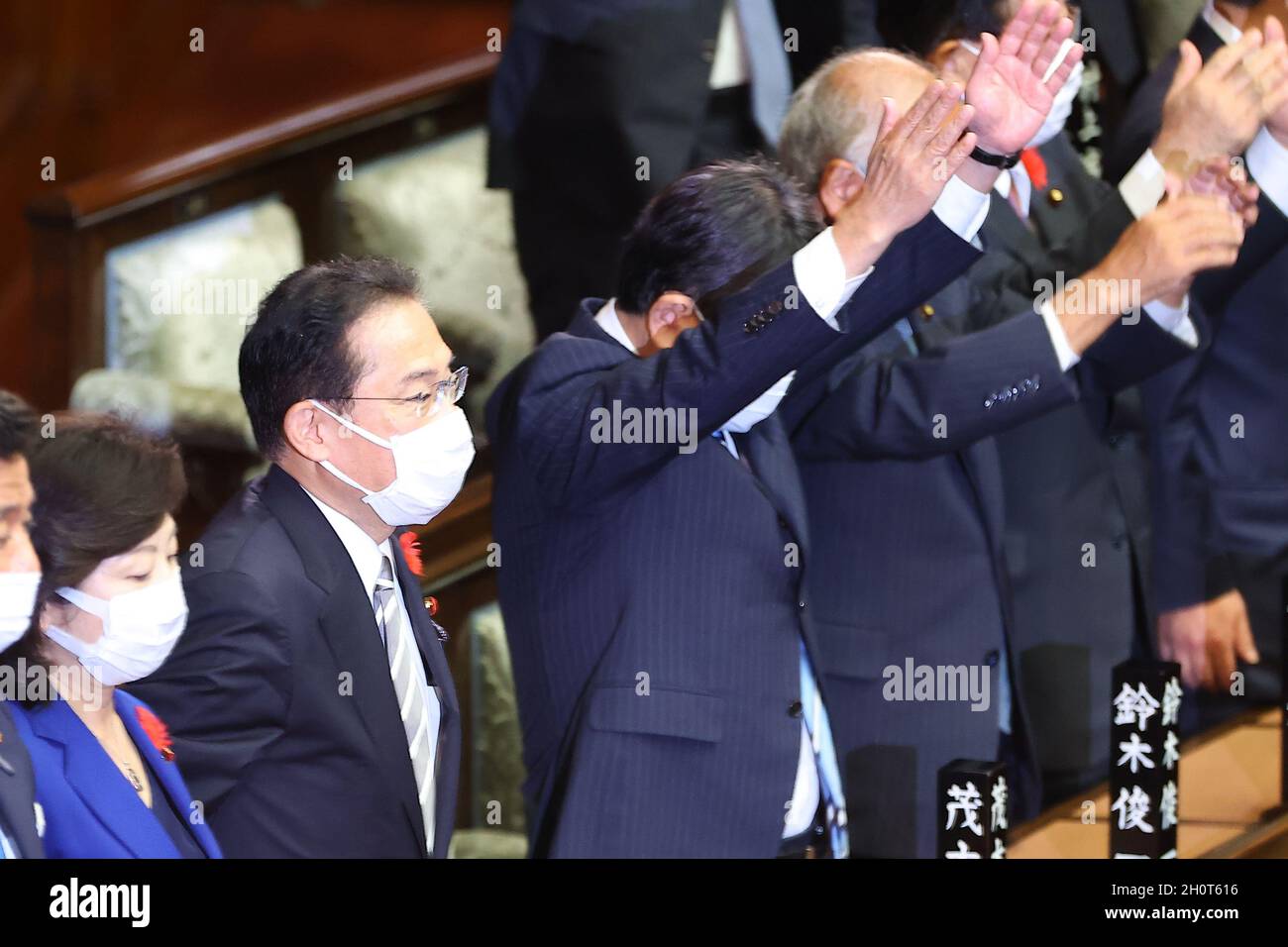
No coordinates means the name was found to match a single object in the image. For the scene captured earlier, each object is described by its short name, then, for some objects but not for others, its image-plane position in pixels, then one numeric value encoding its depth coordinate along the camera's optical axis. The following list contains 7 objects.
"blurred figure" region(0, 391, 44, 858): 3.29
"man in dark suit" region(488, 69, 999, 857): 4.15
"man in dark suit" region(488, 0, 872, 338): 6.00
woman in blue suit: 3.46
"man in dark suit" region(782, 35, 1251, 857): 4.95
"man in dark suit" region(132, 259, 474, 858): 3.71
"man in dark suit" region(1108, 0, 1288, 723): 6.07
